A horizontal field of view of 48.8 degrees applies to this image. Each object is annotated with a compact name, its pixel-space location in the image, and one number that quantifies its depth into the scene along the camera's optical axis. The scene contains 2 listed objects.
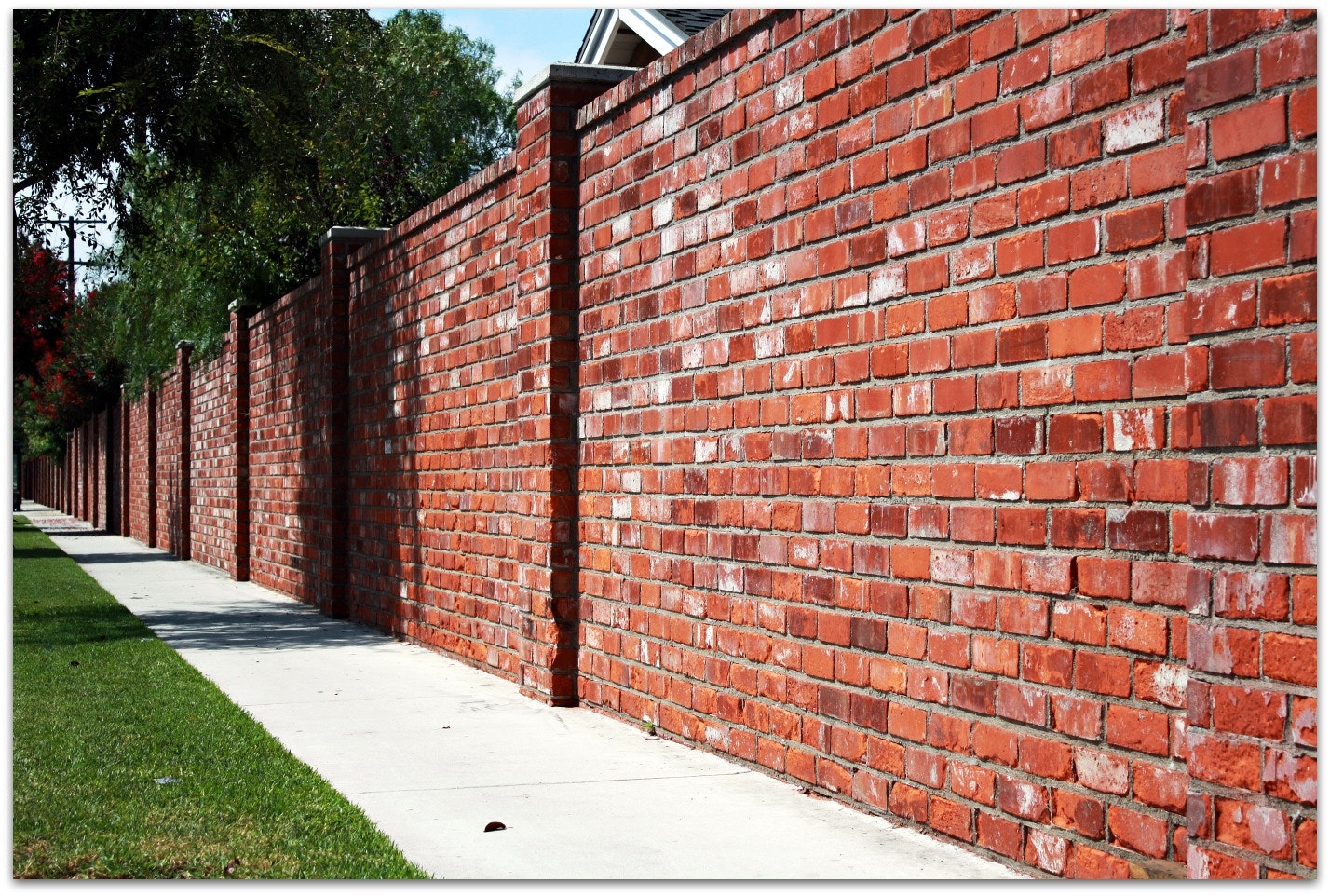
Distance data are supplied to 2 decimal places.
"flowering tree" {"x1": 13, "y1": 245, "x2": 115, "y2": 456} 22.62
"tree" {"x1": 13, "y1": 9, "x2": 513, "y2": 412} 13.40
